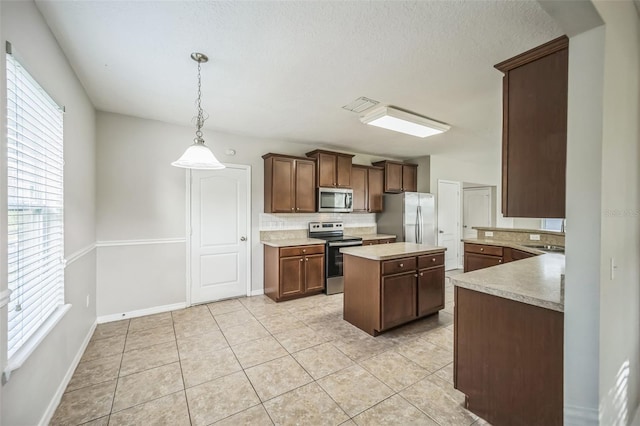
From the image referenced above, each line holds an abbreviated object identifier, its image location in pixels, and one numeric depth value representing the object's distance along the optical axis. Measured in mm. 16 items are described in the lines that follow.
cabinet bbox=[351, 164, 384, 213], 5250
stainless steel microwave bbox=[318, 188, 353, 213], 4664
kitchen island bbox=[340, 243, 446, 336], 2877
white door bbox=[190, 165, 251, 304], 3928
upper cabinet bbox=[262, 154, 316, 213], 4262
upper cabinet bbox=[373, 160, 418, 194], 5590
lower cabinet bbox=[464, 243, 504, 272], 3889
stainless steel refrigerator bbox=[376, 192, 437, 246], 5309
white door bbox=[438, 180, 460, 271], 6023
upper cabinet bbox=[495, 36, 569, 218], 1503
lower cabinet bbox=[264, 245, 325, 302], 4039
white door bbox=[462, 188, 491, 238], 6965
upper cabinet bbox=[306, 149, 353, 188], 4621
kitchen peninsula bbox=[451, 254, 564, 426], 1467
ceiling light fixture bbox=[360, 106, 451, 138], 3123
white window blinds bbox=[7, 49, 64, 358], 1414
